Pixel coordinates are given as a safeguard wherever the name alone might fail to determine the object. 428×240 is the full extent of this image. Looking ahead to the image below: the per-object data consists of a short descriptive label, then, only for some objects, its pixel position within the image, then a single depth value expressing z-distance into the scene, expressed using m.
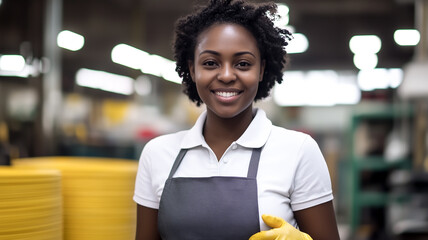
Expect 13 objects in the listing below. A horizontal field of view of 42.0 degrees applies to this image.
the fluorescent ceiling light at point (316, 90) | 8.49
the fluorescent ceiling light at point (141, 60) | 6.28
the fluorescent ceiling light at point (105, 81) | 5.80
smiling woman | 1.32
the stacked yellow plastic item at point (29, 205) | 1.37
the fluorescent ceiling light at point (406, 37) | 7.07
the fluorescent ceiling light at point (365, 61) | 7.77
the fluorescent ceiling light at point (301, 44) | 7.75
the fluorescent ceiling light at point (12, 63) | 4.68
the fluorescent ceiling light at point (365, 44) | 7.64
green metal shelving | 6.37
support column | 5.28
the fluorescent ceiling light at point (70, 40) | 5.48
